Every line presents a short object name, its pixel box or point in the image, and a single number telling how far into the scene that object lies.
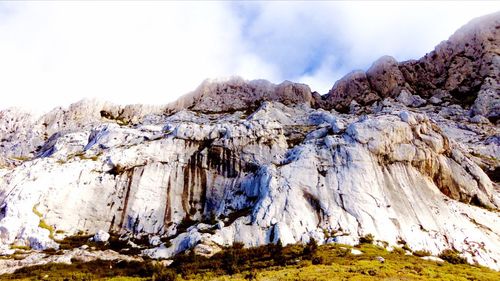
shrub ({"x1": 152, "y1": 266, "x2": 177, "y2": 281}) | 61.00
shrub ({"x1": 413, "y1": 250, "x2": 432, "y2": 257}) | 77.97
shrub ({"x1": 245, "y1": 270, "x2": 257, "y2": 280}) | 55.39
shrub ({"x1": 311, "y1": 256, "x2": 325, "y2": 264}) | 64.81
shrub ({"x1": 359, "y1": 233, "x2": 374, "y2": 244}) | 80.44
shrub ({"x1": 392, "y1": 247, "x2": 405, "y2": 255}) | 77.00
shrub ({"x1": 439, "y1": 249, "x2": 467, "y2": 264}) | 75.00
